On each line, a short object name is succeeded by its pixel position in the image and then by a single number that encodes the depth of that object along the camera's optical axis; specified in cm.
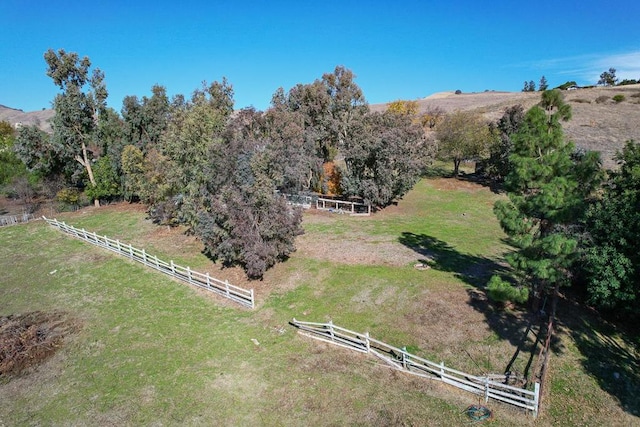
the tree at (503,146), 3847
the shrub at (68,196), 3950
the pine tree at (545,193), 1191
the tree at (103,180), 4131
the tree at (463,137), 4106
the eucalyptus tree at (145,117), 4406
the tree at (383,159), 3011
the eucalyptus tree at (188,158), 2606
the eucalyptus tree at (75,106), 3647
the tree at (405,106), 5912
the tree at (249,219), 2091
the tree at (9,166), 4441
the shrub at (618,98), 6738
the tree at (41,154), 3756
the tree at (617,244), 1343
